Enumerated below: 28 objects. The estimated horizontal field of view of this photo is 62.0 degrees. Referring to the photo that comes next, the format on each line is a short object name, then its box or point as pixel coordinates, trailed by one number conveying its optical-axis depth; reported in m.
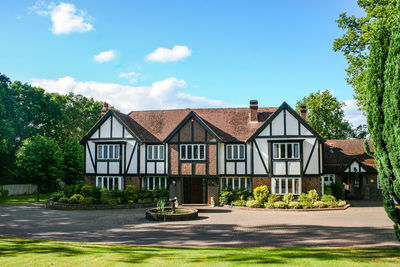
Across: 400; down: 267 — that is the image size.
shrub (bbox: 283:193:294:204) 25.58
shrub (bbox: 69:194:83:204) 25.77
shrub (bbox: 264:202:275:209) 24.72
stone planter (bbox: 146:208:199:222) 19.58
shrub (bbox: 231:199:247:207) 26.00
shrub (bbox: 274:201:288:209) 24.57
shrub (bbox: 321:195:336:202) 25.17
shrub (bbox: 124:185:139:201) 26.66
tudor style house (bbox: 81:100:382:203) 26.88
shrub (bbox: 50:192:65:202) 26.78
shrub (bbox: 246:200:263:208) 25.08
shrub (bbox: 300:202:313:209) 24.38
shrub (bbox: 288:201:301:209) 24.39
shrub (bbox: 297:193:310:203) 25.13
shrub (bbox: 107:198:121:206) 25.59
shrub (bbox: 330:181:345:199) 28.50
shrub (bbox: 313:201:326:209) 24.42
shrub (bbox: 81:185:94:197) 26.62
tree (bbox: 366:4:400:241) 10.09
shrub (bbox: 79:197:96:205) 25.59
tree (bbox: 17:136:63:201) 31.44
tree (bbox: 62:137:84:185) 35.69
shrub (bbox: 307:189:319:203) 25.19
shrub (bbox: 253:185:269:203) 25.81
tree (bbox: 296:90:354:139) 46.16
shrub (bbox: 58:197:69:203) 26.03
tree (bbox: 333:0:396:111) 22.80
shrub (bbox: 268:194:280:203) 25.66
